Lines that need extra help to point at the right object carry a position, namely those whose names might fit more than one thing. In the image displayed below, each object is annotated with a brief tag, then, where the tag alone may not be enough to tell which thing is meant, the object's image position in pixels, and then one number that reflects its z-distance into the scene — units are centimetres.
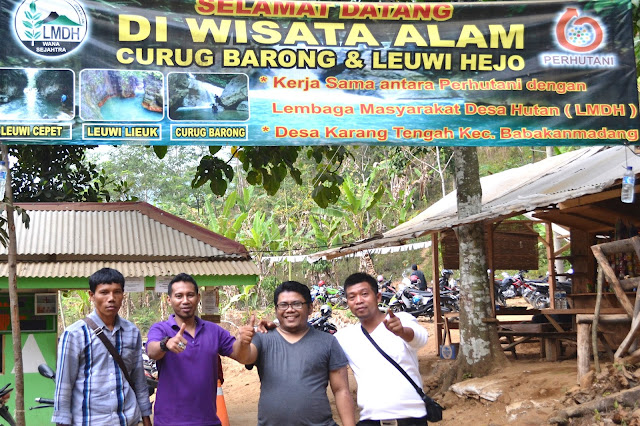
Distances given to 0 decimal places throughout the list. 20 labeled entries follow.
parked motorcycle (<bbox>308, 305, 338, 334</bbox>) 1583
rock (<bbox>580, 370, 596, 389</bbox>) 632
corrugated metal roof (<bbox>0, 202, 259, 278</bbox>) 806
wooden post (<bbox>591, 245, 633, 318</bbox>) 638
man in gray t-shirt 363
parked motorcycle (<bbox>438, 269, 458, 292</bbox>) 1912
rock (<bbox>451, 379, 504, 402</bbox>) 830
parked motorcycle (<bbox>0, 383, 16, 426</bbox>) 579
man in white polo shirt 374
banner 541
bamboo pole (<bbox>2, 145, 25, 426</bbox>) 468
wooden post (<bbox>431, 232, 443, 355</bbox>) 1256
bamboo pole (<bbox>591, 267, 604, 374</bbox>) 632
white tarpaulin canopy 766
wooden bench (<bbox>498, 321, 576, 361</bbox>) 998
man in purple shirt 386
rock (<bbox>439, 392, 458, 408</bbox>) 891
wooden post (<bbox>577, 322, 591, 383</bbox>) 657
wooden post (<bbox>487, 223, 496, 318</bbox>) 1089
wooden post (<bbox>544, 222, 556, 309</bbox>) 1301
